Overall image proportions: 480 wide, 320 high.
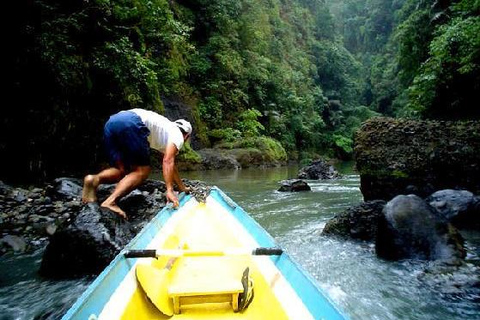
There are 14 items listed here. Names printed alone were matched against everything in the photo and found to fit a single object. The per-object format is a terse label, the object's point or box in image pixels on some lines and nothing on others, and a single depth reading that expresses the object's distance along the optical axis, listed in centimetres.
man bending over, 382
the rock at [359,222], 441
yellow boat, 157
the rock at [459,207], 466
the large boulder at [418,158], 553
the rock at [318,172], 1318
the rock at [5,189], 550
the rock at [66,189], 577
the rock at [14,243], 390
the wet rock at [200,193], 440
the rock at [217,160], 1545
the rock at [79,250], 321
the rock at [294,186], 905
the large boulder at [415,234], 348
